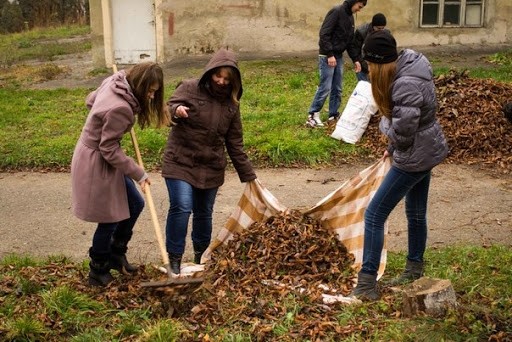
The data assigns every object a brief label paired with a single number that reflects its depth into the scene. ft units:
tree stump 14.74
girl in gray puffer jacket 15.24
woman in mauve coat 15.39
